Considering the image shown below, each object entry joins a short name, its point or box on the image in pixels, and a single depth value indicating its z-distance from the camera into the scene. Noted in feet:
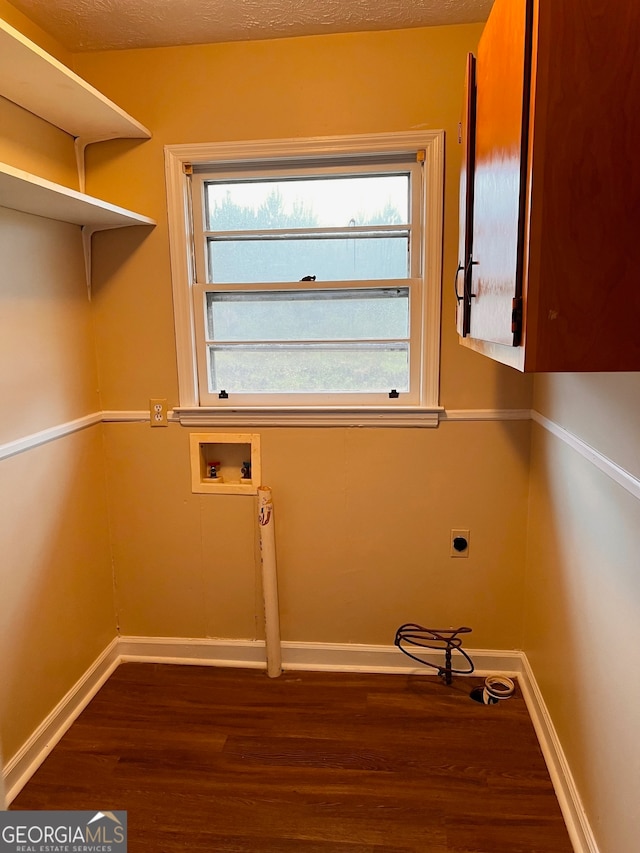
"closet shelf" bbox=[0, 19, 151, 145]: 4.81
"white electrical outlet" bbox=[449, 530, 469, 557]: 7.48
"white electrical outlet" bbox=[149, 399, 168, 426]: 7.61
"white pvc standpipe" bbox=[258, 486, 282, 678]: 7.47
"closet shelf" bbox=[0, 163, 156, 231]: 4.84
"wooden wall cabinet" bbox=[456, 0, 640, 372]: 2.66
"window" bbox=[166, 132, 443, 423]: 7.00
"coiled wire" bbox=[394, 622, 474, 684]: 7.61
